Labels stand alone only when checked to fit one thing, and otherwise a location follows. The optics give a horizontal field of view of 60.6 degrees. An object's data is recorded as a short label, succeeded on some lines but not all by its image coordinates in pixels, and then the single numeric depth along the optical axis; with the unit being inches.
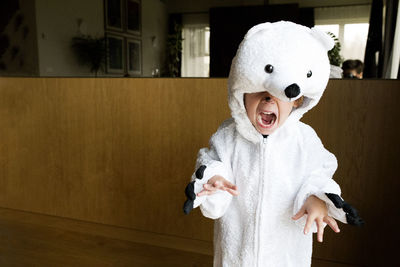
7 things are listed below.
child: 29.2
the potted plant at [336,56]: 89.3
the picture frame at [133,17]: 104.8
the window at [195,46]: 97.8
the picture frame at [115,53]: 102.6
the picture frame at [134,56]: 100.9
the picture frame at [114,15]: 106.7
